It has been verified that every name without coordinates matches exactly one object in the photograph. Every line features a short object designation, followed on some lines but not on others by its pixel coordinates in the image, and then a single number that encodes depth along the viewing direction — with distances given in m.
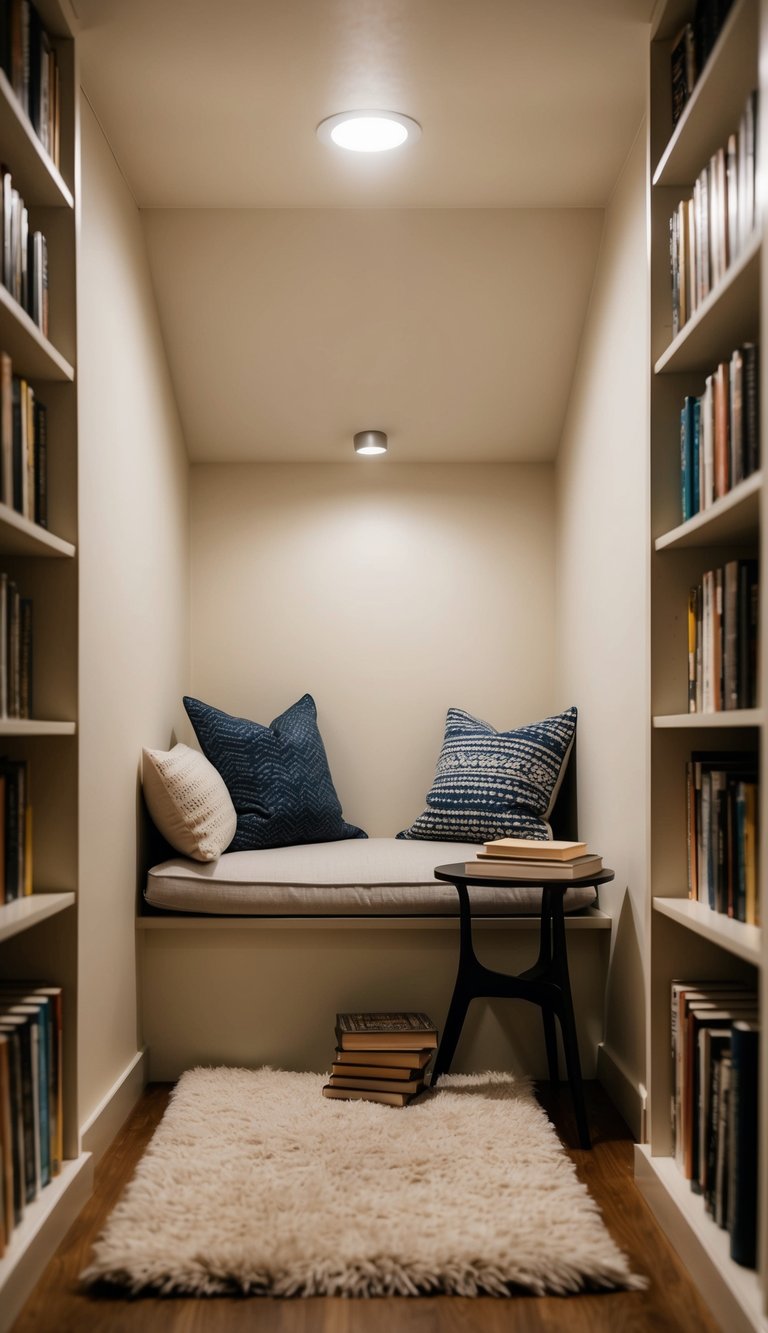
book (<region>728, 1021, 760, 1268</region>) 1.65
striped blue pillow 3.12
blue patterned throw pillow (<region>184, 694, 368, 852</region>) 3.17
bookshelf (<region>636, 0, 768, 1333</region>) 1.89
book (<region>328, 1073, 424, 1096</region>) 2.55
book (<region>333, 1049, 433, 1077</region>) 2.57
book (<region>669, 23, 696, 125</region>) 2.05
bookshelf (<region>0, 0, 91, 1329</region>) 2.09
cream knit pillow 2.81
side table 2.45
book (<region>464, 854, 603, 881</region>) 2.47
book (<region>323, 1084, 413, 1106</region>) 2.53
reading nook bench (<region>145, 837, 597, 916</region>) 2.81
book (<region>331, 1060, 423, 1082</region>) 2.56
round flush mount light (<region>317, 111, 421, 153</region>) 2.56
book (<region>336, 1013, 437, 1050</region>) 2.59
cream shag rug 1.81
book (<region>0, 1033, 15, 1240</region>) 1.71
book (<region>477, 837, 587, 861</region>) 2.49
